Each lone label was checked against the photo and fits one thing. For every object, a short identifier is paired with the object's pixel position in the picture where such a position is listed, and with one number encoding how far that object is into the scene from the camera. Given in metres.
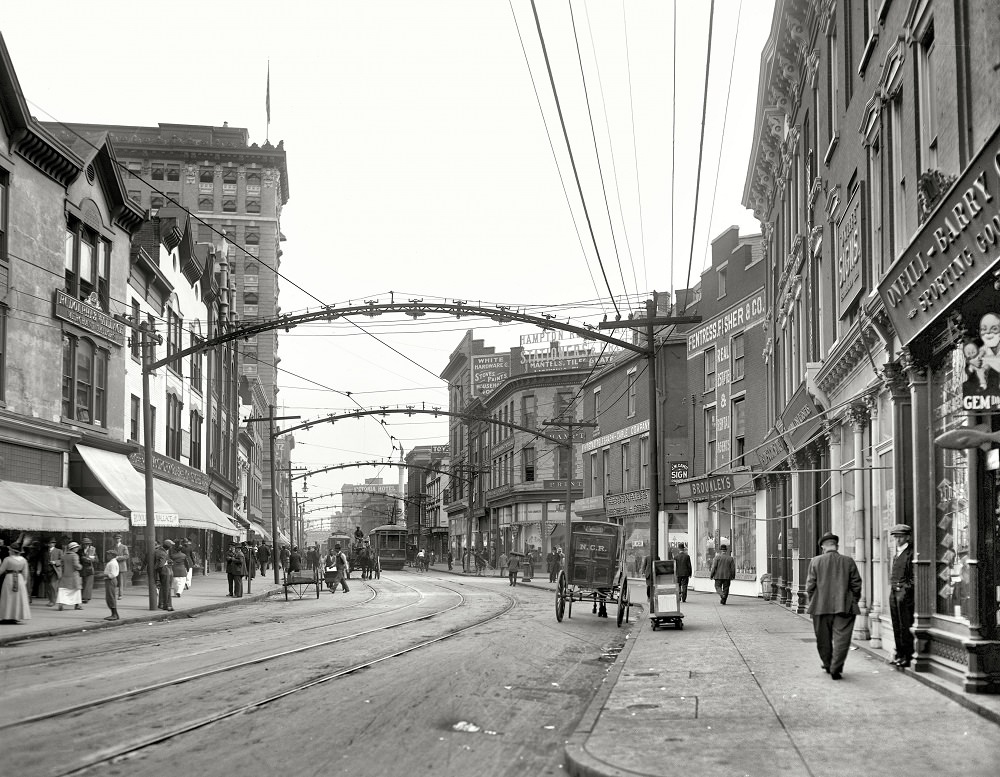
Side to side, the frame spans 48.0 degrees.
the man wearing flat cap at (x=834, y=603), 12.62
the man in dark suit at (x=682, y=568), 28.30
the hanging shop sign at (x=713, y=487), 34.66
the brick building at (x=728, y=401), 34.97
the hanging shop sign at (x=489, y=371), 90.62
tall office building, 98.94
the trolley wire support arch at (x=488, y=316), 24.23
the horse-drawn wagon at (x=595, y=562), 24.17
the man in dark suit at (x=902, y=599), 13.10
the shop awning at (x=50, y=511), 24.97
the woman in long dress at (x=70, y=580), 25.67
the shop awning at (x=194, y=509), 37.03
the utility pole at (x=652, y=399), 23.86
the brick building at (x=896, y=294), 10.95
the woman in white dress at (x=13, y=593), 21.52
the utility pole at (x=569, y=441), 42.16
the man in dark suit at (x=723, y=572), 28.73
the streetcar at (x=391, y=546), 77.38
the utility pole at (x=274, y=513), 43.54
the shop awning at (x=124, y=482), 30.36
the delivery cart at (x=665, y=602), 20.33
